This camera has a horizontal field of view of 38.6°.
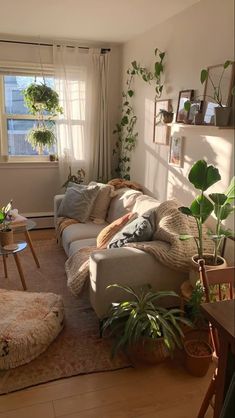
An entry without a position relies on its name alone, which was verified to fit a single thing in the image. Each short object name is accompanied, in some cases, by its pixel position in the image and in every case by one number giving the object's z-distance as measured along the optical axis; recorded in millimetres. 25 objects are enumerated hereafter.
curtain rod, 3757
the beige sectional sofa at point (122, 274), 2047
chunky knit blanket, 2146
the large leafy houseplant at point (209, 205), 1882
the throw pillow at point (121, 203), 3121
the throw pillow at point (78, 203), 3340
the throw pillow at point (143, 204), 2754
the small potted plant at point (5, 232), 2609
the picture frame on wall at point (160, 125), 2952
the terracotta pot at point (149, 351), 1870
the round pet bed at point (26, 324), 1895
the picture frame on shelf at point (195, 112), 2303
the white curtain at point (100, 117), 4043
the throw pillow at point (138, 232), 2281
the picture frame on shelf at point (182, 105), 2515
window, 4016
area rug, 1847
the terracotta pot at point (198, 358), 1839
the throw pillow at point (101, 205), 3400
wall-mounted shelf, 1989
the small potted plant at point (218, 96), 1980
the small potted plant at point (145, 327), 1839
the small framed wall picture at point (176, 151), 2715
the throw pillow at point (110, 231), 2582
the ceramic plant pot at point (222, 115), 1978
